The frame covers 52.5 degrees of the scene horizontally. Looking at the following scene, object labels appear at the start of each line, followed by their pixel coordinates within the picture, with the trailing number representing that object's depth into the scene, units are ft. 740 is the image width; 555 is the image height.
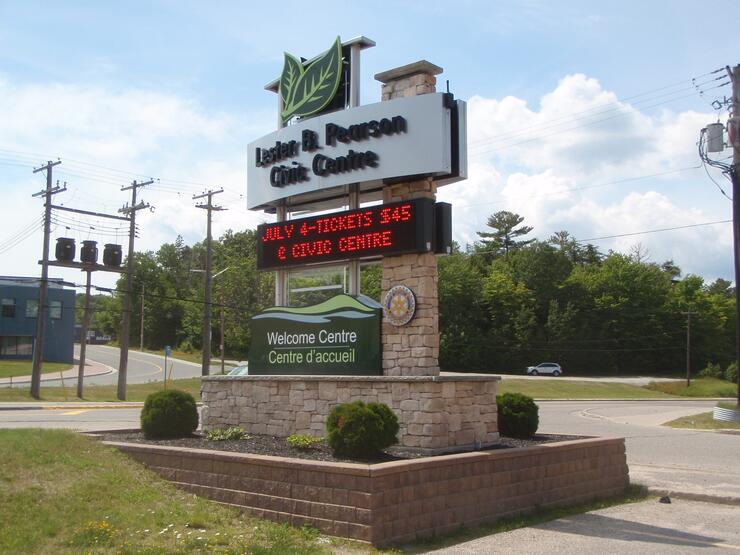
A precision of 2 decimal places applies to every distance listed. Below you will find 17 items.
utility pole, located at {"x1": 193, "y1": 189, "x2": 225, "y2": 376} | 126.31
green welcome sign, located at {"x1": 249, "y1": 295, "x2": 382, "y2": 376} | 39.09
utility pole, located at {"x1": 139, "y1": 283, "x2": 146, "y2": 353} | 307.91
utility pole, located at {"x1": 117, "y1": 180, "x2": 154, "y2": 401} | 125.70
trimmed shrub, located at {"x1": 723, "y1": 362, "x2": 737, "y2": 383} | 228.22
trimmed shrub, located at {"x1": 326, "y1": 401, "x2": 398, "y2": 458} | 30.45
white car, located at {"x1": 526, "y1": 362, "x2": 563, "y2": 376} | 229.45
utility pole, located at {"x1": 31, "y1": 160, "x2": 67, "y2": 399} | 120.16
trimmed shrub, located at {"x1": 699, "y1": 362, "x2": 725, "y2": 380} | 240.32
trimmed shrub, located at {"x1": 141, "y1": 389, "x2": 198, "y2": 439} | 39.65
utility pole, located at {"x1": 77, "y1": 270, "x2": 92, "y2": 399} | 120.67
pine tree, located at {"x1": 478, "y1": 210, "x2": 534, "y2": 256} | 379.96
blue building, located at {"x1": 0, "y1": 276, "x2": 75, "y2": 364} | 226.99
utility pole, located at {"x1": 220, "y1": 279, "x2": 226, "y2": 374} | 183.74
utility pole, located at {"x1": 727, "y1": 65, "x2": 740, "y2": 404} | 87.66
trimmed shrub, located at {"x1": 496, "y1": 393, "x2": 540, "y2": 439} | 40.81
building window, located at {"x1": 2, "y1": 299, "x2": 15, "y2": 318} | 224.33
